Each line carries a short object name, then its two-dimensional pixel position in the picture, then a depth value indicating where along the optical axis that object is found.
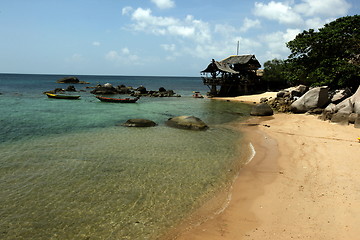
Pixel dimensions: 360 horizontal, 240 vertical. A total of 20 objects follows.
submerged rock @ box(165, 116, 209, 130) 18.56
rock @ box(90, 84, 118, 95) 53.24
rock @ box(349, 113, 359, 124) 17.58
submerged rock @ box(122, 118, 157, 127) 19.20
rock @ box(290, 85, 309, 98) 31.23
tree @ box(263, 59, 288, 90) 47.56
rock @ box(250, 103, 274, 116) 25.62
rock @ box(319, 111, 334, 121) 20.17
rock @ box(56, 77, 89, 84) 95.75
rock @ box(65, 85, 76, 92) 57.68
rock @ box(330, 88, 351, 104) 22.72
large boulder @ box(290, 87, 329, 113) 23.78
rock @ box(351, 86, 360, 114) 18.80
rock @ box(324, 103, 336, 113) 20.91
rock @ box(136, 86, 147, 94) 53.71
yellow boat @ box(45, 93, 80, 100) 39.23
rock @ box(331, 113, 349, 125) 18.28
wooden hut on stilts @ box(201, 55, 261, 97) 45.12
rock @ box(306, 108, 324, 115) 23.20
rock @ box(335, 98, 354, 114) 19.49
